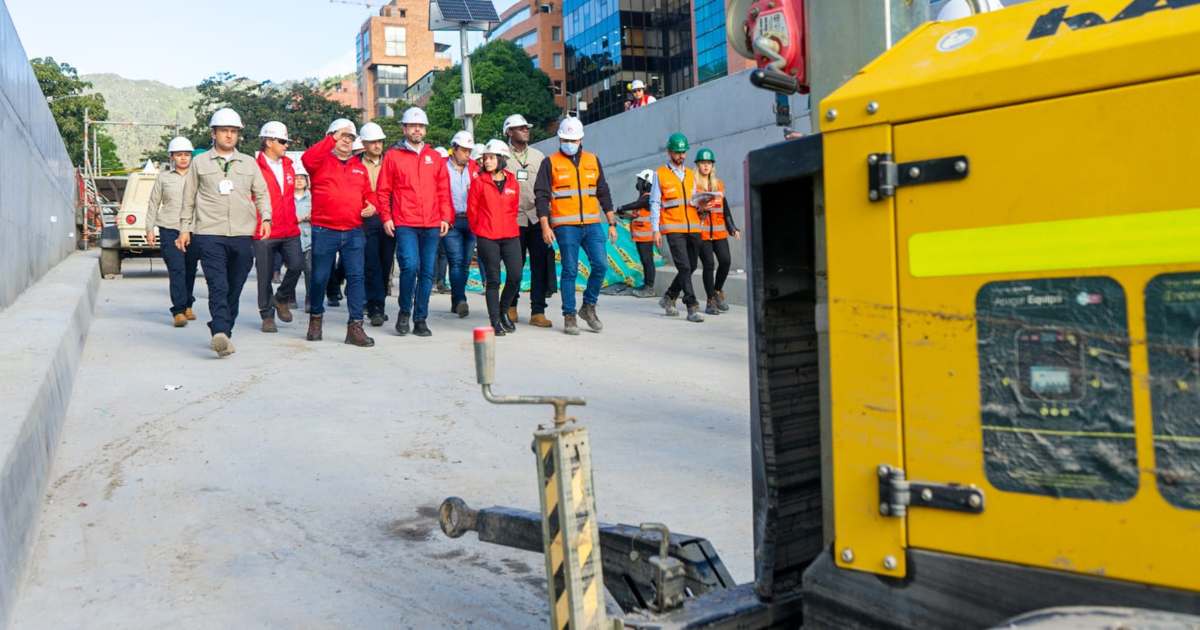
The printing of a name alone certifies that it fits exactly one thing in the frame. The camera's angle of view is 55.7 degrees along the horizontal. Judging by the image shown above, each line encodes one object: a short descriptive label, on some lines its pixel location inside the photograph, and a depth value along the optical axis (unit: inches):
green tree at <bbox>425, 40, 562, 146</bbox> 2751.0
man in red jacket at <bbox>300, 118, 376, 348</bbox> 405.7
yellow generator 70.3
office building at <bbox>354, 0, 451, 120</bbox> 5007.4
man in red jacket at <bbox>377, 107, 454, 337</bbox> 420.2
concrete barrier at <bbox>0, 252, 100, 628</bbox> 154.7
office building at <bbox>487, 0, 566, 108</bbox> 3378.4
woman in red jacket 424.5
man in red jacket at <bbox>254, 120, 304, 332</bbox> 440.1
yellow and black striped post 94.7
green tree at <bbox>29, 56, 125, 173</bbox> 2687.0
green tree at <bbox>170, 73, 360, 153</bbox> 2824.8
